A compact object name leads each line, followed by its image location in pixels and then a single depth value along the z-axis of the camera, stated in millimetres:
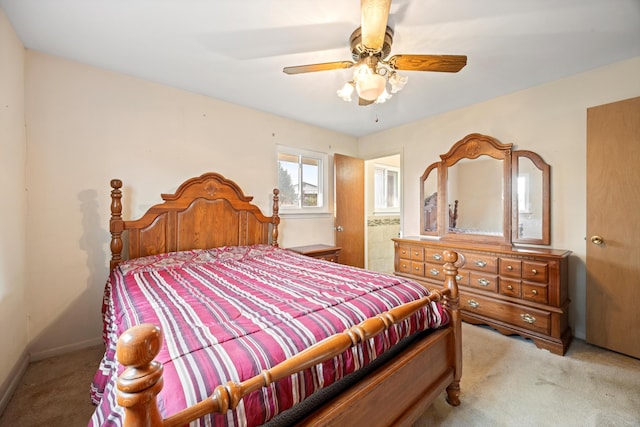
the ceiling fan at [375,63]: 1357
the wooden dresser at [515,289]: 2252
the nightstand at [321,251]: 3266
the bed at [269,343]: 708
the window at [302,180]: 3699
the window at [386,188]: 5066
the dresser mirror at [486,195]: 2697
